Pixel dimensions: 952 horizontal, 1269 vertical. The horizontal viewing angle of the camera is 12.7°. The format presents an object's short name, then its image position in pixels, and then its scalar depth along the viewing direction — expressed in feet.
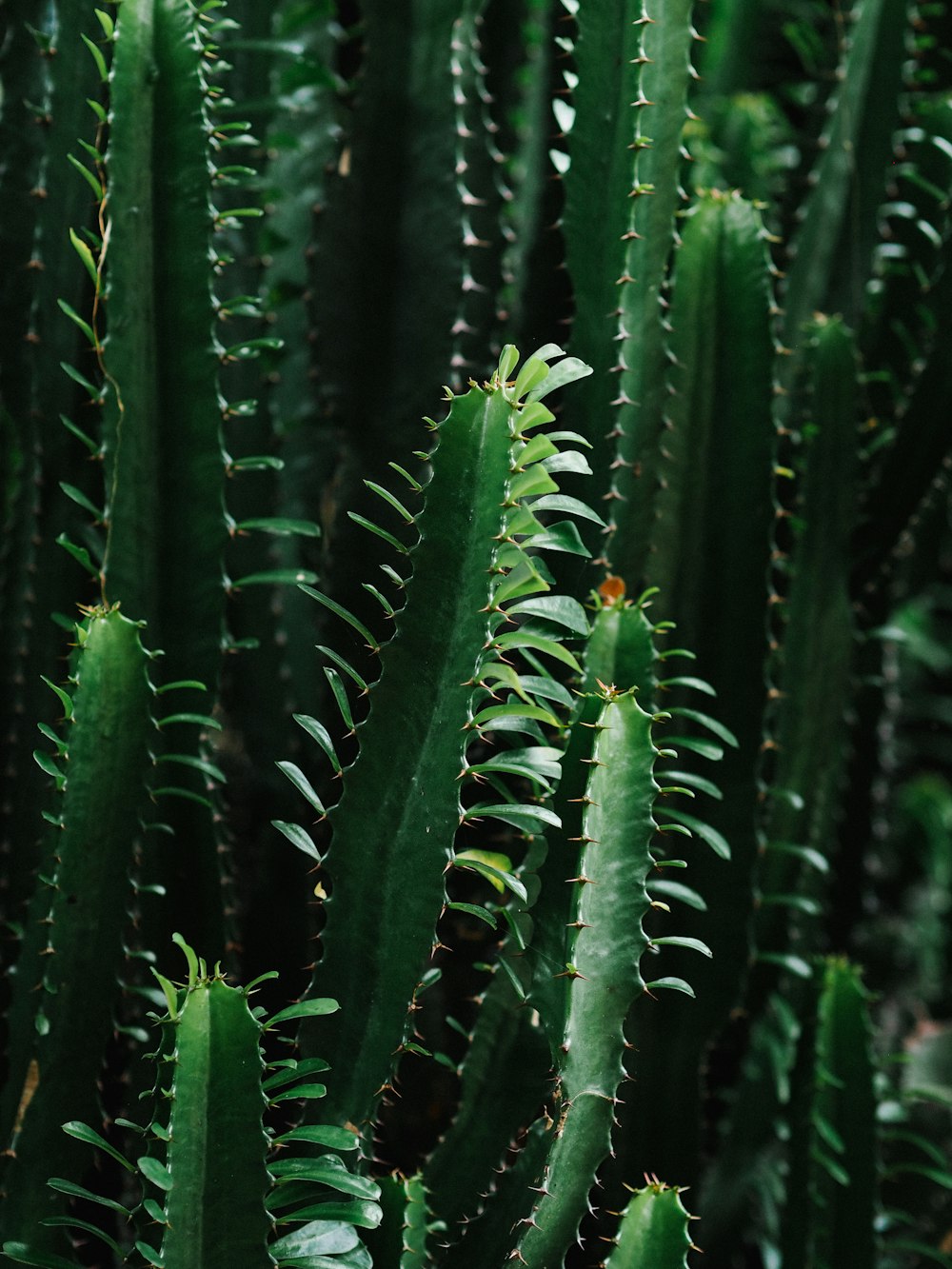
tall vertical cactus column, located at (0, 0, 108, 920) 7.98
